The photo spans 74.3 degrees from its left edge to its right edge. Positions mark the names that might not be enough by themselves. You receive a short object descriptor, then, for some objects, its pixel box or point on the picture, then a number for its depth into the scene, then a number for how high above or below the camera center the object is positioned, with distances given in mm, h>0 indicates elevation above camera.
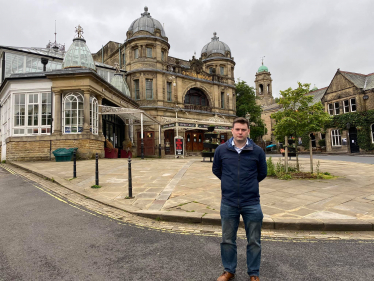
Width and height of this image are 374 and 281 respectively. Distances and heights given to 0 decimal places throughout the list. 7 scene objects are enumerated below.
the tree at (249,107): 36844 +6284
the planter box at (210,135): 15172 +919
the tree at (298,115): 8953 +1203
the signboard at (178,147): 20578 +333
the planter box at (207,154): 14498 -229
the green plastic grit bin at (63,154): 14641 +19
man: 2510 -474
